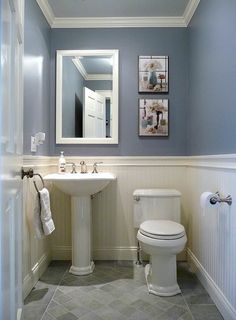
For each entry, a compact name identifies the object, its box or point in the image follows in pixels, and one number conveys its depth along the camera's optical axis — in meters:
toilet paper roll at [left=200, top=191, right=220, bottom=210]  1.29
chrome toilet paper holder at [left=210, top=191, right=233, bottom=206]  1.21
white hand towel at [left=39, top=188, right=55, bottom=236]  1.49
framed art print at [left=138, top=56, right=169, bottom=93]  2.03
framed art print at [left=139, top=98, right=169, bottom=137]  2.03
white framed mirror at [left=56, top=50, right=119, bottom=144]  2.03
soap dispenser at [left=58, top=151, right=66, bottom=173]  1.95
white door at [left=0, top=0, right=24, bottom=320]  0.65
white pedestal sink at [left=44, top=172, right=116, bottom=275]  1.77
